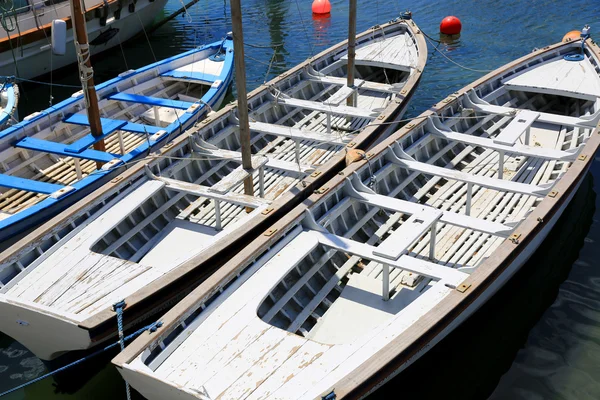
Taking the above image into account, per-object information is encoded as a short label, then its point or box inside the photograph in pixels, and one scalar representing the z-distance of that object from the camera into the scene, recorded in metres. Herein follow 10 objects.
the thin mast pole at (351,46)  15.27
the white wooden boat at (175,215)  9.19
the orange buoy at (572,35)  19.03
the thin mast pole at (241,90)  10.34
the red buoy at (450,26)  25.17
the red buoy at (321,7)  28.41
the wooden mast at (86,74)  12.85
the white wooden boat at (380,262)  7.83
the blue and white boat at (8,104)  15.48
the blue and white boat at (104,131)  12.38
